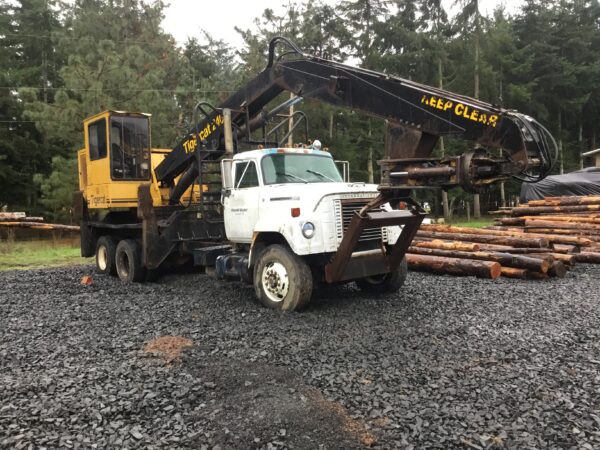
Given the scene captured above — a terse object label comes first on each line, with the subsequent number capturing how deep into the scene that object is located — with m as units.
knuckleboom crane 5.94
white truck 7.05
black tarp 22.22
